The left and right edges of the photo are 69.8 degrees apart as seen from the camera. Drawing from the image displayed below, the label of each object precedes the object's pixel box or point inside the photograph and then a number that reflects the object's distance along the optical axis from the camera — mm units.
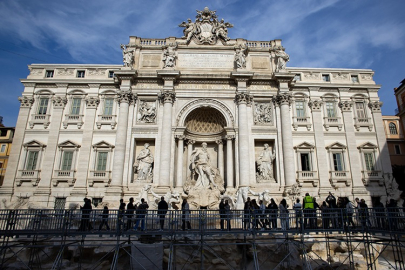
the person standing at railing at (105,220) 12302
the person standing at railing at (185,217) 12332
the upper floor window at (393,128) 36734
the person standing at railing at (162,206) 13891
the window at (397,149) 32344
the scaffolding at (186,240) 11961
